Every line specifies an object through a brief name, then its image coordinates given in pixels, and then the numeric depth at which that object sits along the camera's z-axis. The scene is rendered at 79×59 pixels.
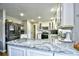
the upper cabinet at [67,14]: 0.87
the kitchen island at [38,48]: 0.75
